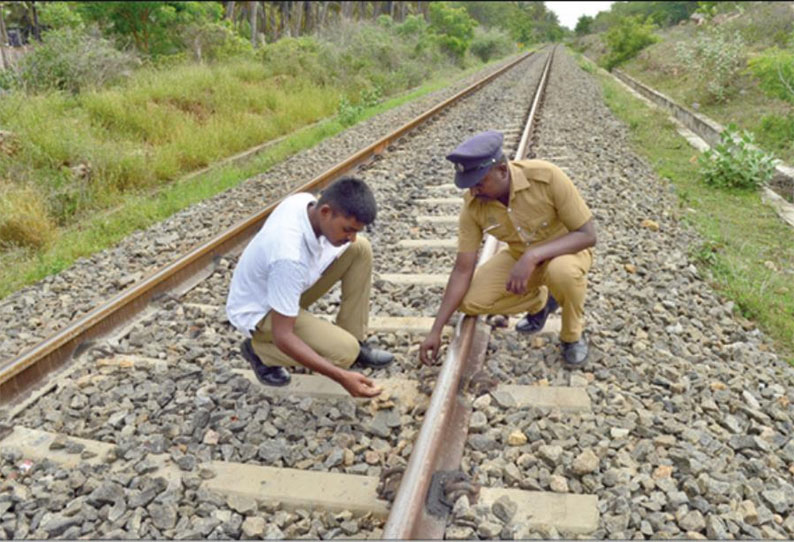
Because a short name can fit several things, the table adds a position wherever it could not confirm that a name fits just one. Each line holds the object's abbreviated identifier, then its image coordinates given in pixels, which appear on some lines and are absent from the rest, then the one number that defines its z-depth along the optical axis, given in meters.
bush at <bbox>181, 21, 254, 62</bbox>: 17.05
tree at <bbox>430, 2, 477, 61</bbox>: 30.62
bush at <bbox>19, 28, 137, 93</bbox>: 10.53
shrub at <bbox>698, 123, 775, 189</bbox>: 6.49
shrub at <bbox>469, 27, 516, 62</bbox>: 41.34
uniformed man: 3.04
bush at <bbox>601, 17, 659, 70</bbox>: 23.73
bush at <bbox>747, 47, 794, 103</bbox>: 7.59
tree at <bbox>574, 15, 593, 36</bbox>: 76.00
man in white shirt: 2.58
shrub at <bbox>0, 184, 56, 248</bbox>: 5.38
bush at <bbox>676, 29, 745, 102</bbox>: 11.70
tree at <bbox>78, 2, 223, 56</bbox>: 18.00
